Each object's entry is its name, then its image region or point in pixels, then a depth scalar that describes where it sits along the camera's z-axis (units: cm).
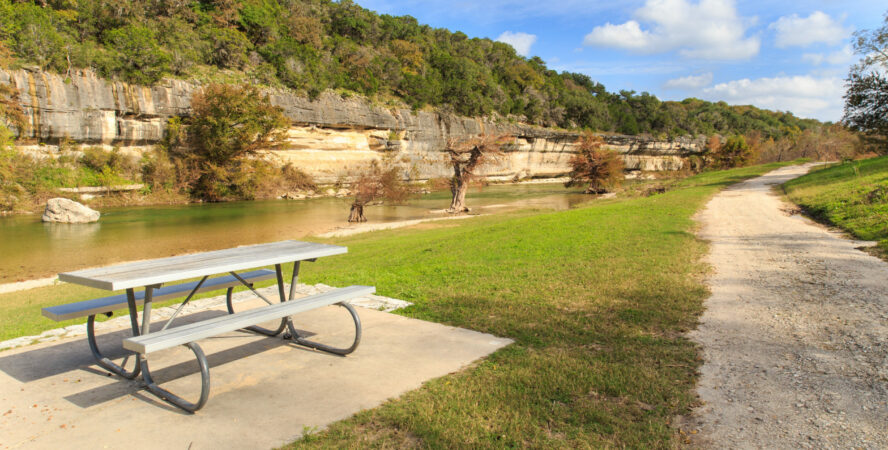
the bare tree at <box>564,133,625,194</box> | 3975
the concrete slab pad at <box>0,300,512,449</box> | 324
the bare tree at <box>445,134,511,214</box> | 2970
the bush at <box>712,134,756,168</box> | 6538
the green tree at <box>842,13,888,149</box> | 3056
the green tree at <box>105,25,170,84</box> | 3850
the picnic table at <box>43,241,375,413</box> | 367
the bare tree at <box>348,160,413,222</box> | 2659
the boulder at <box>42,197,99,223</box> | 2566
